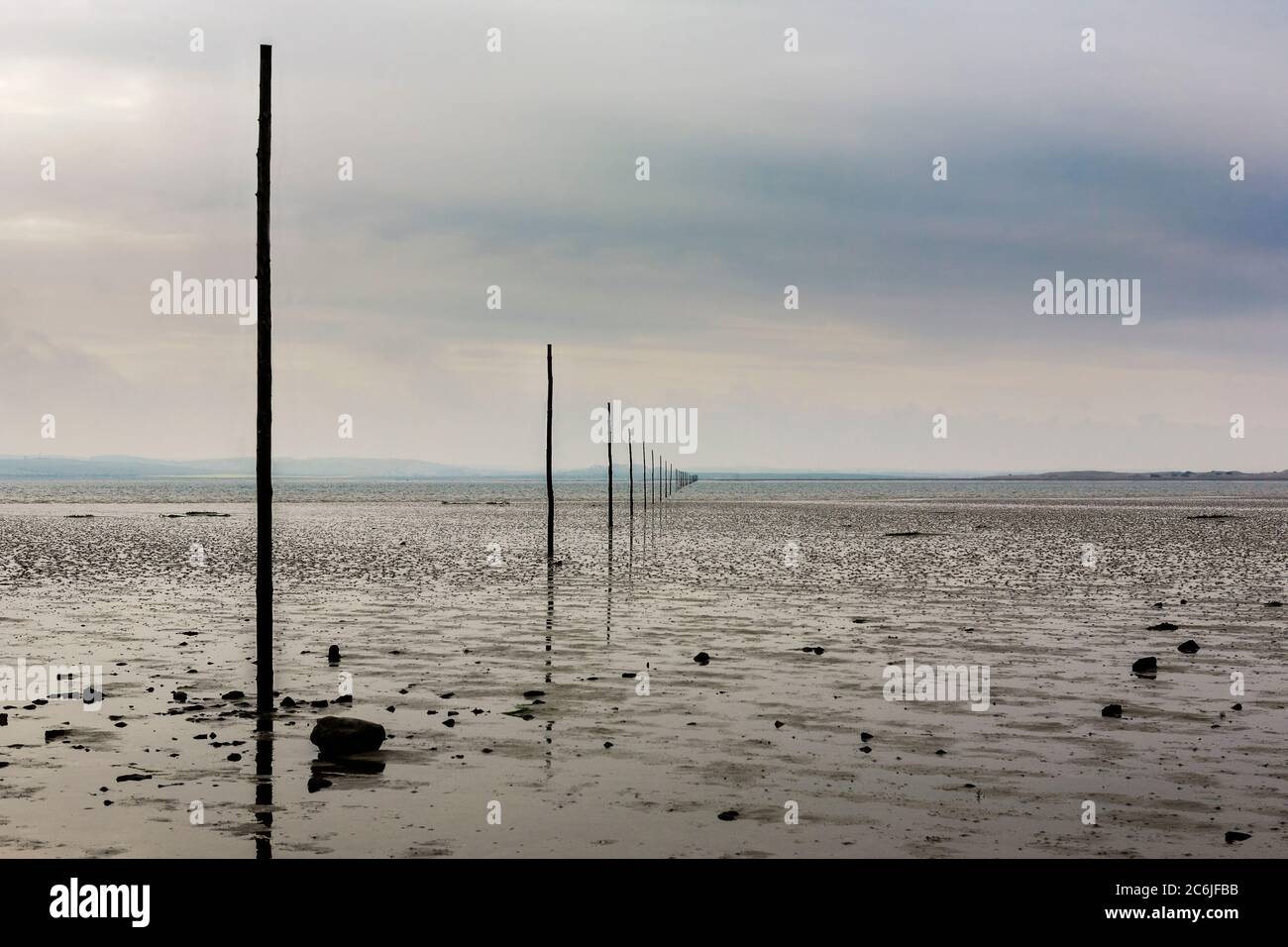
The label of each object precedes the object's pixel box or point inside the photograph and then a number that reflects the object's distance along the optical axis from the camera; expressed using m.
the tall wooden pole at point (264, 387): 16.92
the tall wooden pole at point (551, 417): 45.88
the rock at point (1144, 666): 19.69
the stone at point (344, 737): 13.83
